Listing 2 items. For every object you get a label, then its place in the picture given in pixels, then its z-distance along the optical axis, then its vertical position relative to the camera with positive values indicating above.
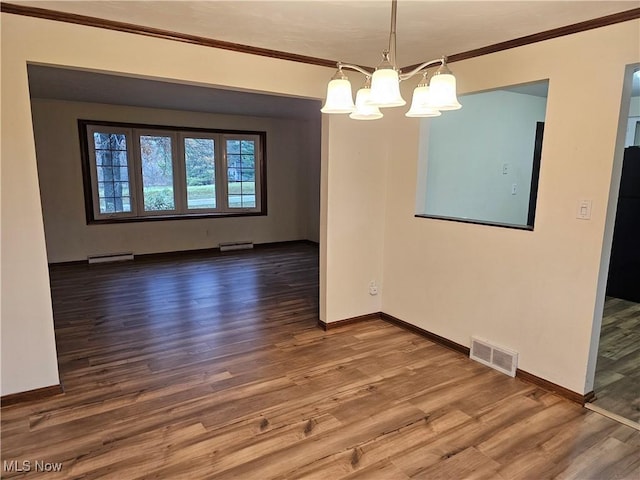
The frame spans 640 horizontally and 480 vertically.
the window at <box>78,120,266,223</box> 6.25 +0.13
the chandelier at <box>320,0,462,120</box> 1.64 +0.38
